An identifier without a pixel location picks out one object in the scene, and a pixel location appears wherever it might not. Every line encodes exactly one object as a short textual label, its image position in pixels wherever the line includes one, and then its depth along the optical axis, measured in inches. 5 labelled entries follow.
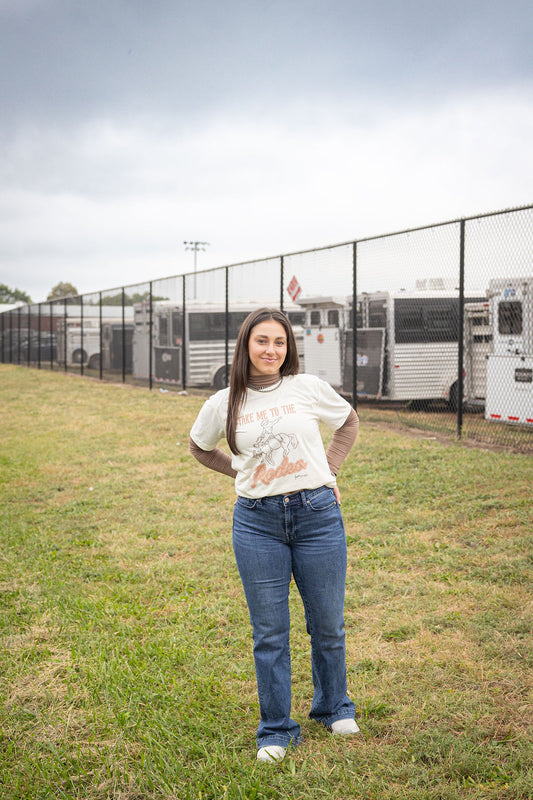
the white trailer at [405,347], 470.9
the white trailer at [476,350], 433.4
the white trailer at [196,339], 647.1
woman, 106.7
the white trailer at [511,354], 359.3
